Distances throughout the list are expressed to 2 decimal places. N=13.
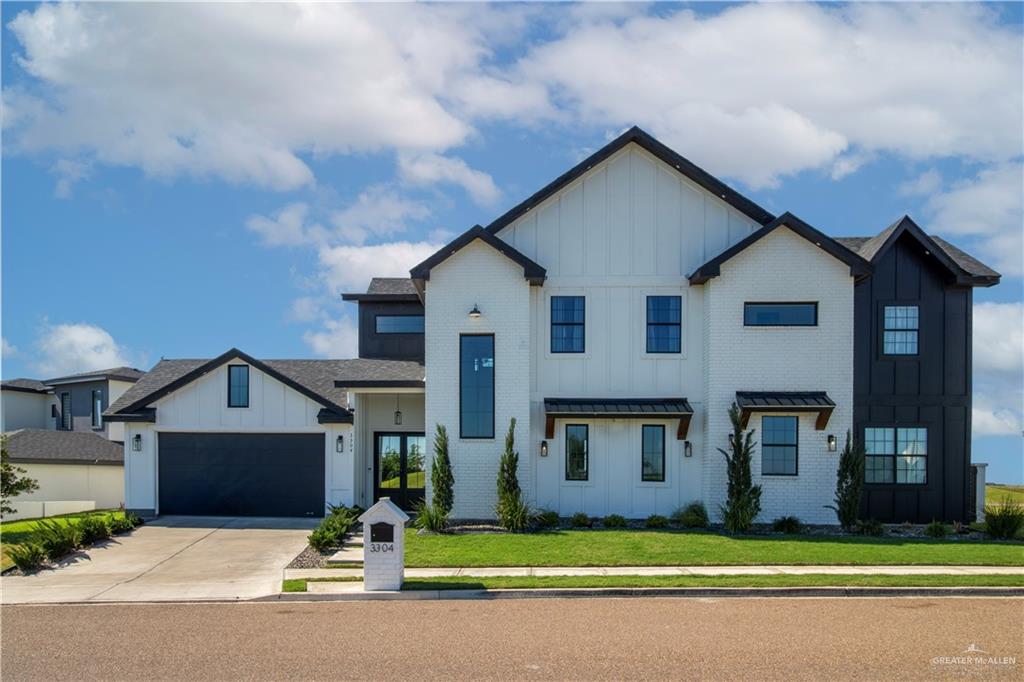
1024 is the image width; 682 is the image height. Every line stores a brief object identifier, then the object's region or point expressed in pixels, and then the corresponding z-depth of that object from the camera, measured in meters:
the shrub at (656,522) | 19.16
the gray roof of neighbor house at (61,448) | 26.77
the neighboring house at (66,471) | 26.30
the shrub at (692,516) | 19.06
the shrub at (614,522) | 19.22
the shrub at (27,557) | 15.26
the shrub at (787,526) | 18.81
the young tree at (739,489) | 18.23
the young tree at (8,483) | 18.84
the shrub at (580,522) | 19.23
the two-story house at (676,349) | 19.64
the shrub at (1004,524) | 17.86
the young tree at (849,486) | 18.64
